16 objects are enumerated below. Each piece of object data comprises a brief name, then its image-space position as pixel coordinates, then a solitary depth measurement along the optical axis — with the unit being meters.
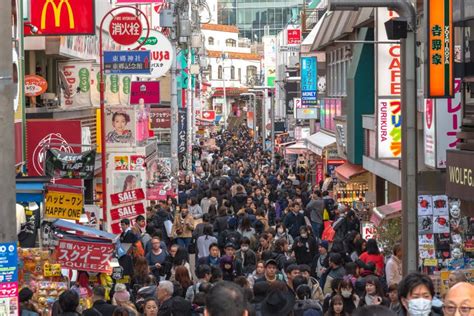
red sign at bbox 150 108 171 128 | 48.91
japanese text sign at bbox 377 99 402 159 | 22.05
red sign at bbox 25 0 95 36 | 20.84
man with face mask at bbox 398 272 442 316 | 7.66
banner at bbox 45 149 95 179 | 18.58
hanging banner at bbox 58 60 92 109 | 29.58
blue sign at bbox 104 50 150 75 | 24.28
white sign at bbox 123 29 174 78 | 35.41
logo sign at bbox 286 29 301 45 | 69.12
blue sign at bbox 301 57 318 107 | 46.12
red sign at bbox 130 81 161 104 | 33.47
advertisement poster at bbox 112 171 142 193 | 24.48
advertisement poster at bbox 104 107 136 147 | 27.34
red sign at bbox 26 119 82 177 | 22.11
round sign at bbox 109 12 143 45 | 27.27
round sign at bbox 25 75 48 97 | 22.78
